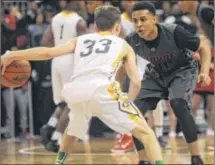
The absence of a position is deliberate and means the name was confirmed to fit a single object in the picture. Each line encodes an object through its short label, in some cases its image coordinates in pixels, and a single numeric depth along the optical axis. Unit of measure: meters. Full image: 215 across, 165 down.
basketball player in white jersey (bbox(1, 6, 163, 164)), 7.05
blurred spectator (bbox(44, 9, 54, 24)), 16.39
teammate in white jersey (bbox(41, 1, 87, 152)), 12.53
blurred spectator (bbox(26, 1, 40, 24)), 17.06
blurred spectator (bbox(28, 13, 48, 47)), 16.36
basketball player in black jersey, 8.12
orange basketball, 7.36
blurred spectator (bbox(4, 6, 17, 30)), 16.05
